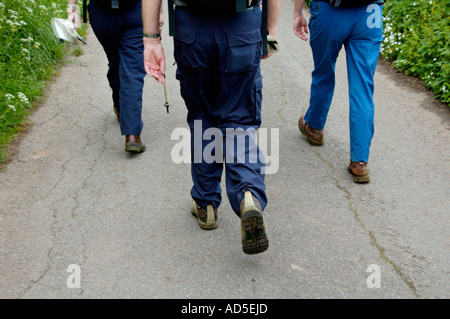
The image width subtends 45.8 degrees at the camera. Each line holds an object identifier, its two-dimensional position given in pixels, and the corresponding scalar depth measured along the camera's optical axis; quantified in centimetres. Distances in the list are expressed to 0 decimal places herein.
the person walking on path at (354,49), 383
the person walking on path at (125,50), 422
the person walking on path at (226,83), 277
